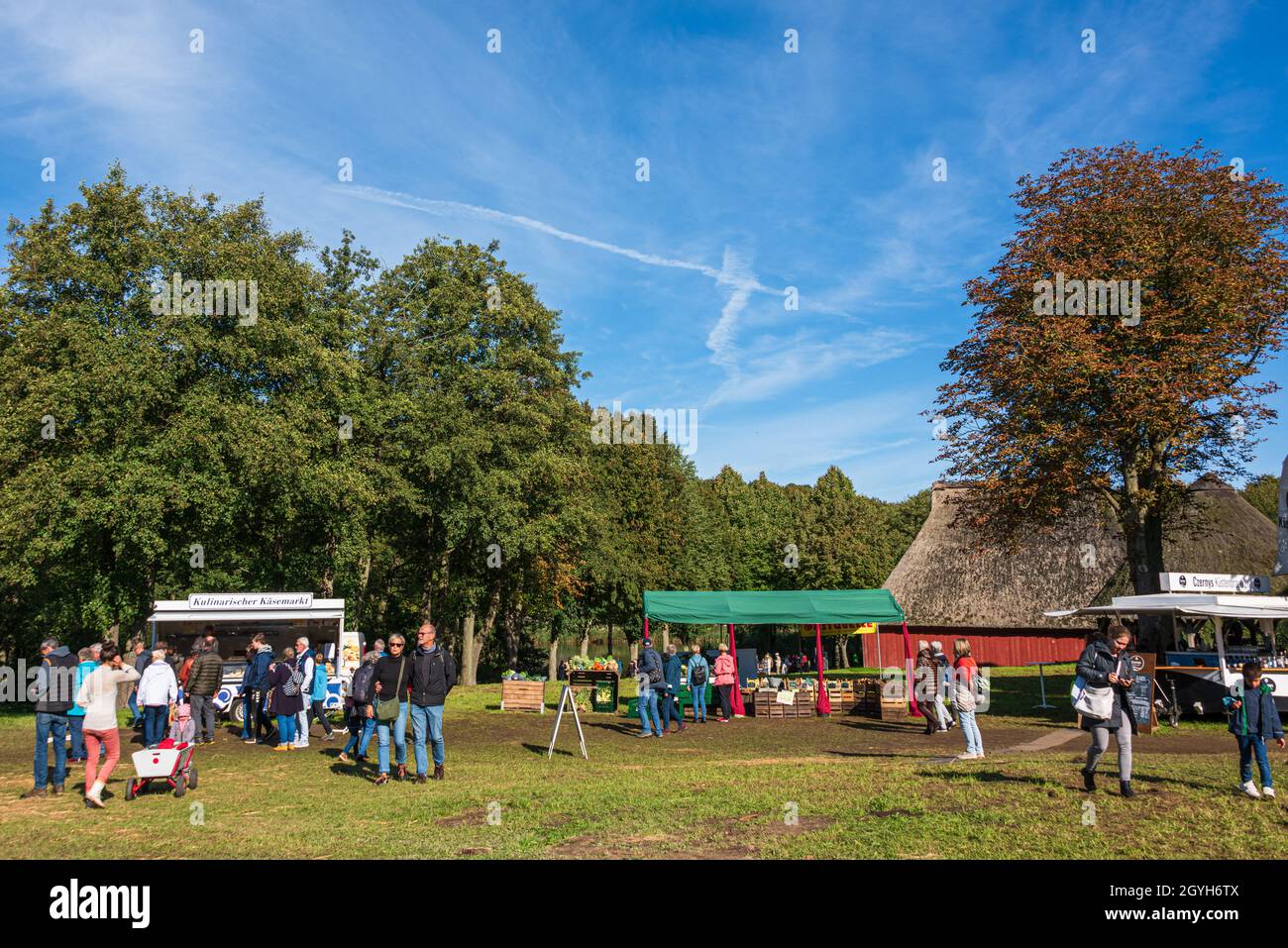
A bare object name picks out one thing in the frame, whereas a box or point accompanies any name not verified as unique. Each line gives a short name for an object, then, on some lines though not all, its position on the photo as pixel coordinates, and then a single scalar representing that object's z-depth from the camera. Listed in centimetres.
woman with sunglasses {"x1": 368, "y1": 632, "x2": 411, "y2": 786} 1191
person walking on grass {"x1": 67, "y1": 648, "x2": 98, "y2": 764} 1142
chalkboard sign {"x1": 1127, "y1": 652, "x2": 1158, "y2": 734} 1800
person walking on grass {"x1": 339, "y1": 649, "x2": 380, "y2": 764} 1409
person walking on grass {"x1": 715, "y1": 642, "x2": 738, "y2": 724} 2173
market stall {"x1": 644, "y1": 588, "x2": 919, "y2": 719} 2300
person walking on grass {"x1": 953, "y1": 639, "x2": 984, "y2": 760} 1362
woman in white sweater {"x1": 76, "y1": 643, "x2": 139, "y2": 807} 1059
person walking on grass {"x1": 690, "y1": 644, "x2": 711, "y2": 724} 2105
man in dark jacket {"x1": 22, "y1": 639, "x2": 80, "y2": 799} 1123
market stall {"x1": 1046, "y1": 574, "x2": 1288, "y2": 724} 1859
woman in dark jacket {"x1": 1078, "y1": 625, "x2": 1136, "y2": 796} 1005
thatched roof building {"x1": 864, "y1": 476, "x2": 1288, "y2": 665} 4822
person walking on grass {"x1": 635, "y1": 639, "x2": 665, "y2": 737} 1855
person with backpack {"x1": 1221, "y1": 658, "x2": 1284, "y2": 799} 1029
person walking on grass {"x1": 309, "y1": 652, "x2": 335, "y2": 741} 1753
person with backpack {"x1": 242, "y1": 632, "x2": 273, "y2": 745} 1711
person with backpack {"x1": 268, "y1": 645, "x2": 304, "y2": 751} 1587
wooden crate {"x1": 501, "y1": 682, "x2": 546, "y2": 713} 2400
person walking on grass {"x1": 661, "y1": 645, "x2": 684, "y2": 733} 1919
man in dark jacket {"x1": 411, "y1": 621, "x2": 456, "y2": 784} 1174
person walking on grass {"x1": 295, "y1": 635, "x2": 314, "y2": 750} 1644
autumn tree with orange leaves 2214
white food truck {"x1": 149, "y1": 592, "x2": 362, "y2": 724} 2127
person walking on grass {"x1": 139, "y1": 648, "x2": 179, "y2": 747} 1238
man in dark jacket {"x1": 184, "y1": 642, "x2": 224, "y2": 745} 1513
